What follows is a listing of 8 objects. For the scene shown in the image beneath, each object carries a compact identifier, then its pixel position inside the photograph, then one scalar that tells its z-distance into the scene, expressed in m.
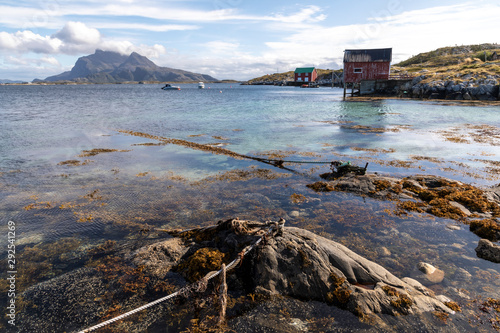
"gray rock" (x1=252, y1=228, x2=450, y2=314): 6.47
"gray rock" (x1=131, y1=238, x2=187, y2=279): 7.81
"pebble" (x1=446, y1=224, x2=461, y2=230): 10.49
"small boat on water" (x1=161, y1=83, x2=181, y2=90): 161.05
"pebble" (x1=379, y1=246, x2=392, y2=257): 8.81
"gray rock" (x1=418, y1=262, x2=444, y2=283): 7.68
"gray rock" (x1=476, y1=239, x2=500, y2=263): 8.60
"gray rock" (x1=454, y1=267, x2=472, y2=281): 7.73
